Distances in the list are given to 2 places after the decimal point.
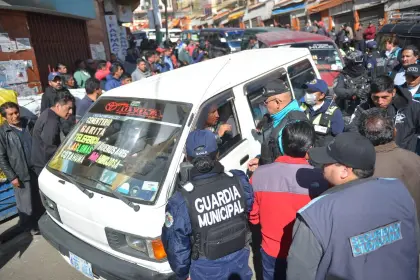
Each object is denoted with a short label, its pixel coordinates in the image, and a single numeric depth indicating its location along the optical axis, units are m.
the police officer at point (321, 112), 3.27
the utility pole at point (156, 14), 18.92
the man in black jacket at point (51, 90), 5.32
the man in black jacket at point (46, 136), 3.78
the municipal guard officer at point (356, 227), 1.37
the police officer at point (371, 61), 6.47
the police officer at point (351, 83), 5.54
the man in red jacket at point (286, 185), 2.01
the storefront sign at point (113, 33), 12.50
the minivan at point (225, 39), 17.31
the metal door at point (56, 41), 7.60
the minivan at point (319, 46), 6.92
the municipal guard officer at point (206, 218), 1.88
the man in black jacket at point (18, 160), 3.74
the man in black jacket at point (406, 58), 4.78
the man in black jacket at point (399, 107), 3.13
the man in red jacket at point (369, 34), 10.39
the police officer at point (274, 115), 2.68
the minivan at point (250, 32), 12.59
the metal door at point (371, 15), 16.23
